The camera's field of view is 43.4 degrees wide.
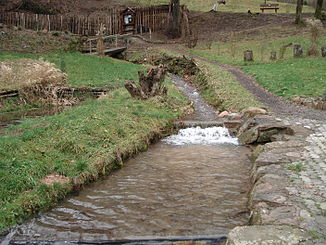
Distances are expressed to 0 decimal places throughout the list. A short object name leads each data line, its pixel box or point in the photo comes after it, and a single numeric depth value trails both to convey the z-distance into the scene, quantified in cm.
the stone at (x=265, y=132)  1083
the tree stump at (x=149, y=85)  1459
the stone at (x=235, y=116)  1346
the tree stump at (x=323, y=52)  2273
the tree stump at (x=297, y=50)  2317
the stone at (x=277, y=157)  826
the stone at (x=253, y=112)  1300
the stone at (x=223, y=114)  1408
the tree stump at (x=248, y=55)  2387
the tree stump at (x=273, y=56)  2388
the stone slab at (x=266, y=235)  500
